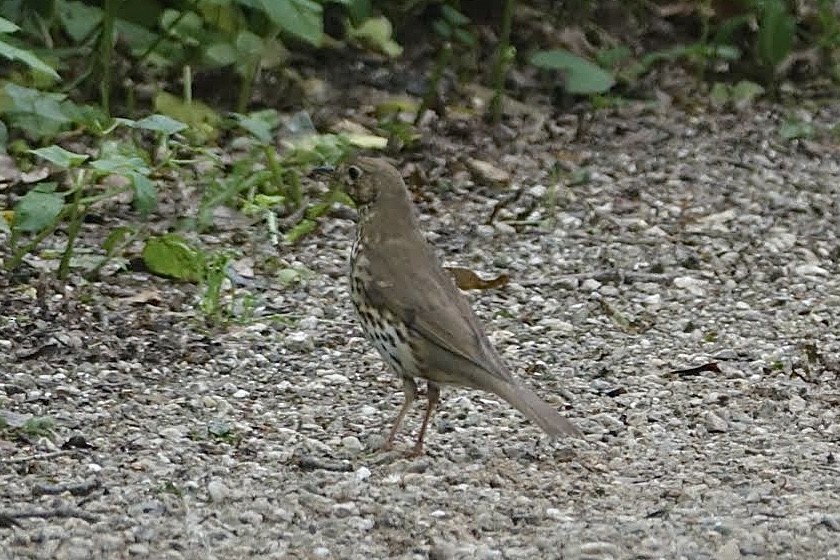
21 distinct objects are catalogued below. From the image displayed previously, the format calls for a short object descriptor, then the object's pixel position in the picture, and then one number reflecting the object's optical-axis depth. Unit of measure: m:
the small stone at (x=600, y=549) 8.46
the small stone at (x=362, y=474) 9.66
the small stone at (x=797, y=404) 11.27
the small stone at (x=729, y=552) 8.45
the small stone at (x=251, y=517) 8.82
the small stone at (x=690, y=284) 13.78
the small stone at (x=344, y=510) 9.02
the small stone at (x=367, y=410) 11.05
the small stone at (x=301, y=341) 12.10
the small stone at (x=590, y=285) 13.65
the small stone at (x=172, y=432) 10.30
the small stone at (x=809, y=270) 14.27
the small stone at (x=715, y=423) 10.86
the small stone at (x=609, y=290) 13.63
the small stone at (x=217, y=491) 9.17
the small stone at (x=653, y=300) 13.47
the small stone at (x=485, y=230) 14.67
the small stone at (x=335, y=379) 11.54
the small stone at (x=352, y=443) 10.31
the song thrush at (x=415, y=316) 9.98
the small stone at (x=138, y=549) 8.32
